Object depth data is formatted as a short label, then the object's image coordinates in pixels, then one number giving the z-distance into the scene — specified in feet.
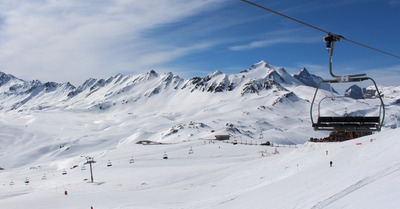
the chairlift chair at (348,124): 63.10
